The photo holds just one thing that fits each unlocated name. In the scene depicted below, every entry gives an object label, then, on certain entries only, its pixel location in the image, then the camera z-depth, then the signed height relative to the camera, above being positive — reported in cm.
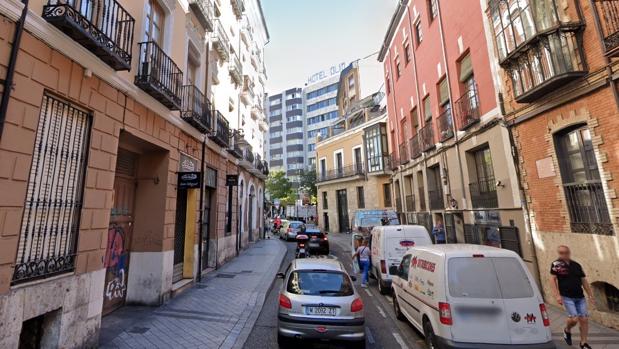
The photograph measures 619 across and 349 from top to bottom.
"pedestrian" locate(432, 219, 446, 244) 1384 -77
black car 1799 -115
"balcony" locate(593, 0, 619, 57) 619 +381
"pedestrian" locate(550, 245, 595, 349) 551 -141
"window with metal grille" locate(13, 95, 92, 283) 448 +61
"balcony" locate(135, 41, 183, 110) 711 +380
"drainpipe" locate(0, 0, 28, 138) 394 +212
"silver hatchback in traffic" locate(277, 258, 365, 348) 518 -150
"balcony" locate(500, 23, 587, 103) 696 +362
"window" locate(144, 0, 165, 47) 791 +547
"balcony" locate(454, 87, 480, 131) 1127 +404
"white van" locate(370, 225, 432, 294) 950 -77
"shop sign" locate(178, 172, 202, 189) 897 +135
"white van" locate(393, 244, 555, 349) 457 -132
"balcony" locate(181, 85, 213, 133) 964 +388
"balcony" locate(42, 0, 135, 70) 459 +330
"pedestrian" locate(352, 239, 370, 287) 1072 -141
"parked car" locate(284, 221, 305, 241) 2620 -50
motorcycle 1619 -99
